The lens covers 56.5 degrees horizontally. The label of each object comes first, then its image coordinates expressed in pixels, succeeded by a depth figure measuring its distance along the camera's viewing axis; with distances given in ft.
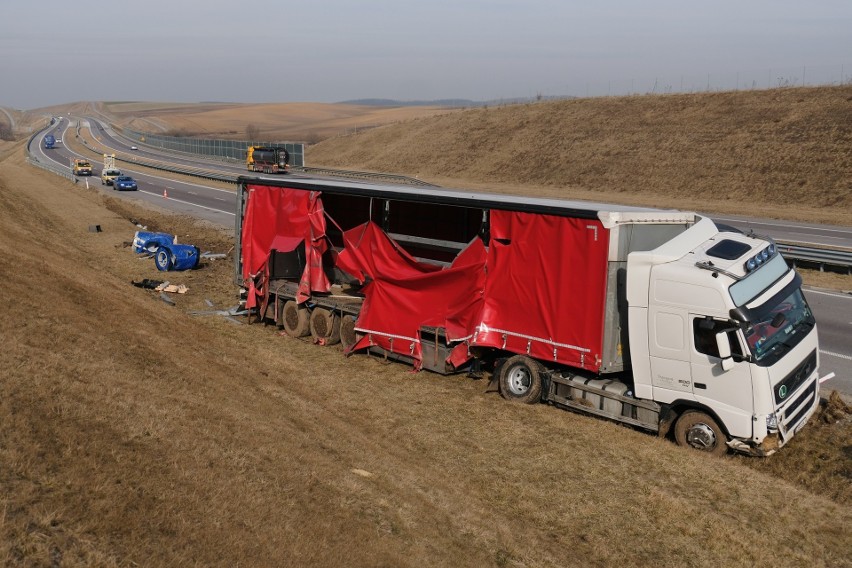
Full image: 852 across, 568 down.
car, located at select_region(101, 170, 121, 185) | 186.09
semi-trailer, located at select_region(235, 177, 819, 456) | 34.30
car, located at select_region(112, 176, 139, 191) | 174.40
